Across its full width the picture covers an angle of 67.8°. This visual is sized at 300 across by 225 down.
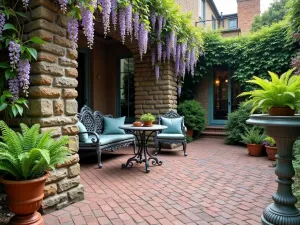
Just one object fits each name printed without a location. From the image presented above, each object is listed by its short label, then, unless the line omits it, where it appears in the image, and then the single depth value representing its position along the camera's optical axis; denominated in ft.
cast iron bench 12.26
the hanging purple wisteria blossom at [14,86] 6.16
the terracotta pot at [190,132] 21.89
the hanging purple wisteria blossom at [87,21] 7.66
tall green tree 46.86
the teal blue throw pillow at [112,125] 15.38
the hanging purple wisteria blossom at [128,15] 10.72
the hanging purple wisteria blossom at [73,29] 7.23
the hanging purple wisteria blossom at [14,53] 5.87
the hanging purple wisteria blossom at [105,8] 8.49
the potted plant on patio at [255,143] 15.98
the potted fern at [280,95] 4.84
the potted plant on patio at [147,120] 12.24
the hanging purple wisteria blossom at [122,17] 10.82
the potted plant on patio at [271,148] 14.48
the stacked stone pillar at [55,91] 6.48
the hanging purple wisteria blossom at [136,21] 11.69
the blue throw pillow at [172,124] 16.51
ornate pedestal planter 4.68
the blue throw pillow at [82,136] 12.52
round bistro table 11.37
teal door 26.40
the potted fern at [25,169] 5.13
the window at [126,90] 23.97
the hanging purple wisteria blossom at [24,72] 6.07
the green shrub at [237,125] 19.38
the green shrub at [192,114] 21.48
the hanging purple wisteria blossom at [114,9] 9.70
